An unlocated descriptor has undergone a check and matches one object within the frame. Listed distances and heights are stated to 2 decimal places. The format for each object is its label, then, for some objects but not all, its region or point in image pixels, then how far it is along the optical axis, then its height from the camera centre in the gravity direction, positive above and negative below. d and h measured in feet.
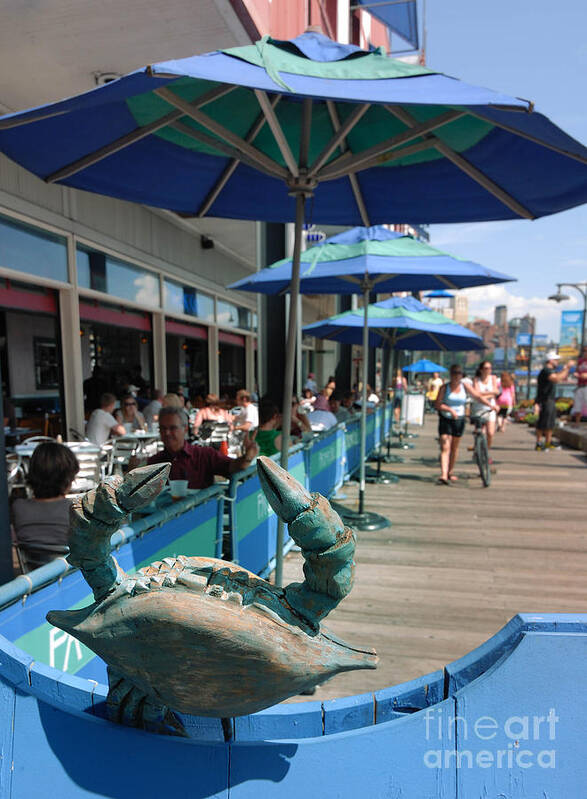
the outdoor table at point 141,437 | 22.70 -3.68
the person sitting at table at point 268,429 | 16.21 -2.35
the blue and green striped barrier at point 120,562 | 5.64 -3.06
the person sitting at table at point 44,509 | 8.77 -2.67
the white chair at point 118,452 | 21.61 -4.18
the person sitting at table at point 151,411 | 30.02 -3.23
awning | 52.10 +36.90
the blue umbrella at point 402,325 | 27.17 +1.90
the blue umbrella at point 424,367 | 58.66 -1.07
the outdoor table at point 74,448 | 18.61 -3.49
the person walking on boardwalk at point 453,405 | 24.48 -2.27
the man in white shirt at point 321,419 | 26.84 -3.29
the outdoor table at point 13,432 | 23.17 -3.57
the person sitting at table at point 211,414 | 28.78 -3.27
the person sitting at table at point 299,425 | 21.77 -2.90
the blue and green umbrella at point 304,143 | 6.36 +3.99
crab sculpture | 2.87 -1.52
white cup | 10.14 -2.61
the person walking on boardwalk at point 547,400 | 33.58 -2.86
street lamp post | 67.51 +8.20
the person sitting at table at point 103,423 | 22.48 -2.98
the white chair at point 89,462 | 18.48 -3.91
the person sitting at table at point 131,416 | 27.25 -3.21
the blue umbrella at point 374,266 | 16.33 +3.21
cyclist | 25.25 -1.44
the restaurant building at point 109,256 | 17.28 +6.40
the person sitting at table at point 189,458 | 12.03 -2.43
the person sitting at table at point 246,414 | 29.30 -3.44
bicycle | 25.15 -4.54
